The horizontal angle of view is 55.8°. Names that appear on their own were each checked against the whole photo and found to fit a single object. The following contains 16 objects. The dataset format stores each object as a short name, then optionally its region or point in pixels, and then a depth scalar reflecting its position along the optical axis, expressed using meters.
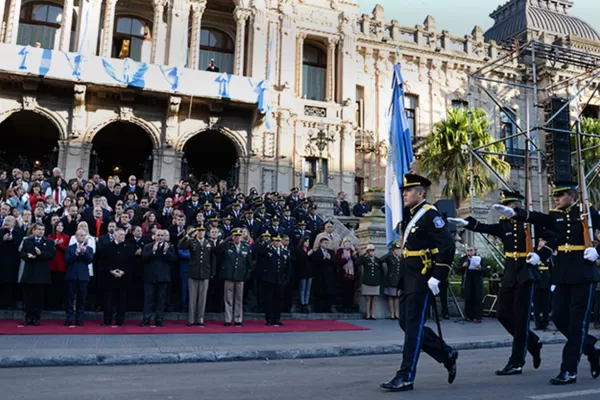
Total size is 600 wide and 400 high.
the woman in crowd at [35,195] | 14.14
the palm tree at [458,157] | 25.28
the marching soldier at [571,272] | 6.28
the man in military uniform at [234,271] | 11.75
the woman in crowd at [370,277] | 13.56
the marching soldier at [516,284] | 6.54
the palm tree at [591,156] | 28.17
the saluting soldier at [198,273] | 11.57
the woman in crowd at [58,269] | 11.16
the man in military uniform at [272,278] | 12.02
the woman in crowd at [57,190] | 15.30
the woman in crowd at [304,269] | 13.29
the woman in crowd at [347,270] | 13.71
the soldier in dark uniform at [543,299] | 12.31
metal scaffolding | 31.59
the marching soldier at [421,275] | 5.70
